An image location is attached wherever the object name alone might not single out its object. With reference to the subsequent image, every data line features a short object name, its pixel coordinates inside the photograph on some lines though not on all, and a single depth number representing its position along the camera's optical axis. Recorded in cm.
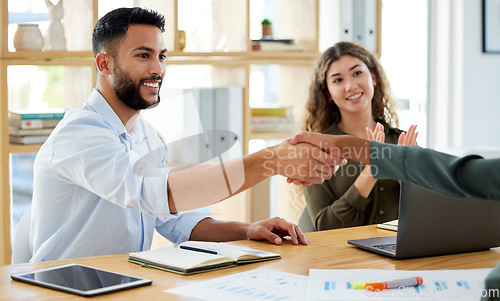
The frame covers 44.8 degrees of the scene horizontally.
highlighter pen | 129
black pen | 159
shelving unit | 299
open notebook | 145
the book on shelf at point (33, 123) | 300
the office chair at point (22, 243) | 191
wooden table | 126
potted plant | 363
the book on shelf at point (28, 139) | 300
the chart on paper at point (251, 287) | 124
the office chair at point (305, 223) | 245
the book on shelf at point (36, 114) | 299
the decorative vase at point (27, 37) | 302
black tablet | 127
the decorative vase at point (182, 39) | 333
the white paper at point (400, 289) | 125
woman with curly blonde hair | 237
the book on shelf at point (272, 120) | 355
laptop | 156
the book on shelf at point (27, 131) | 300
